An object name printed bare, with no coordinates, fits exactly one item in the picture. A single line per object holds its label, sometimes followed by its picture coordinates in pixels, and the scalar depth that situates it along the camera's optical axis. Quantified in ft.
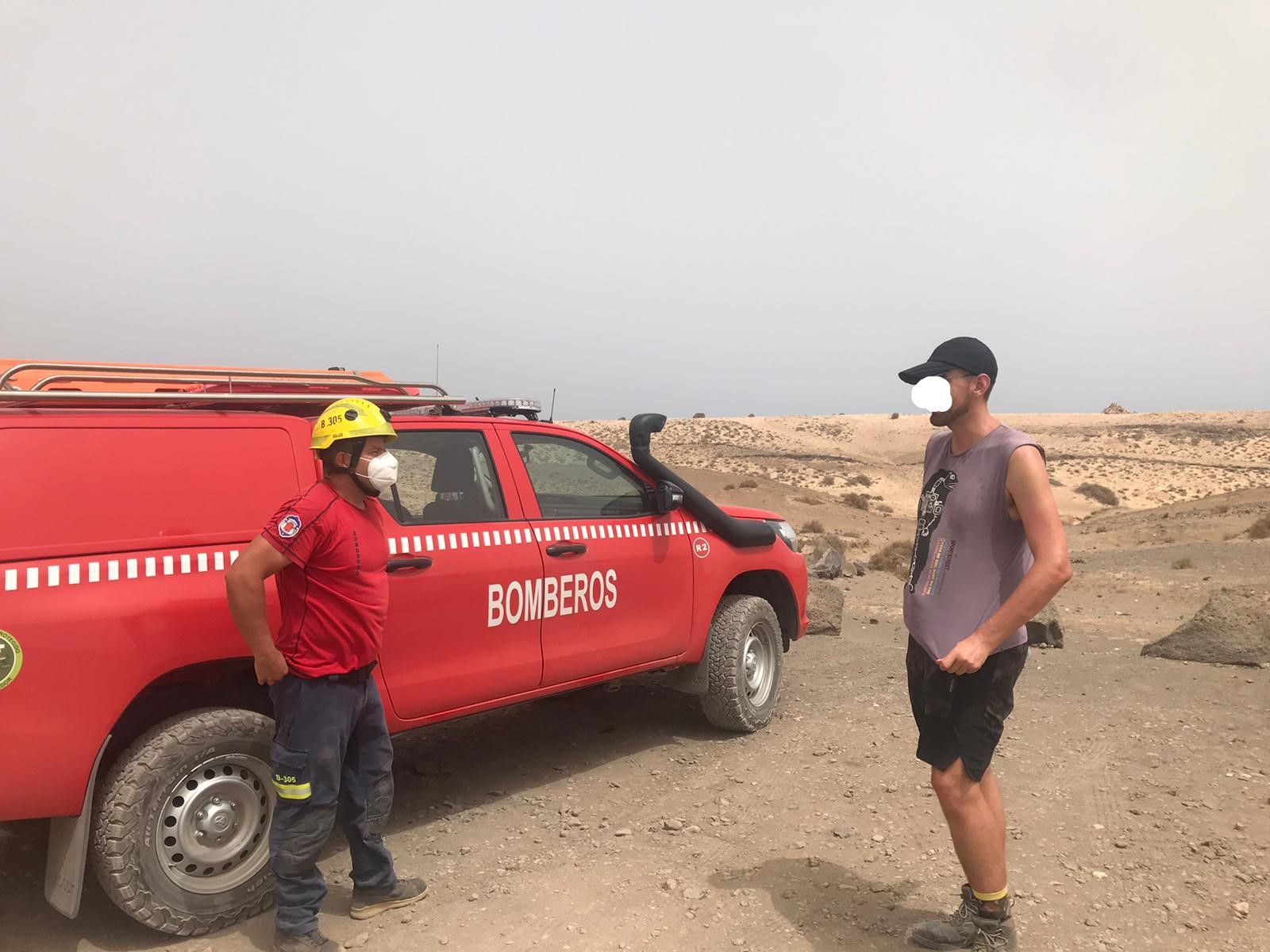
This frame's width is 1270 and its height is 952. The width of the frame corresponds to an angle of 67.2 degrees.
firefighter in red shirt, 11.06
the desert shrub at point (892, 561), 53.98
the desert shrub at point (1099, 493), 140.15
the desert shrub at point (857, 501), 107.86
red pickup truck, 10.90
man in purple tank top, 10.38
